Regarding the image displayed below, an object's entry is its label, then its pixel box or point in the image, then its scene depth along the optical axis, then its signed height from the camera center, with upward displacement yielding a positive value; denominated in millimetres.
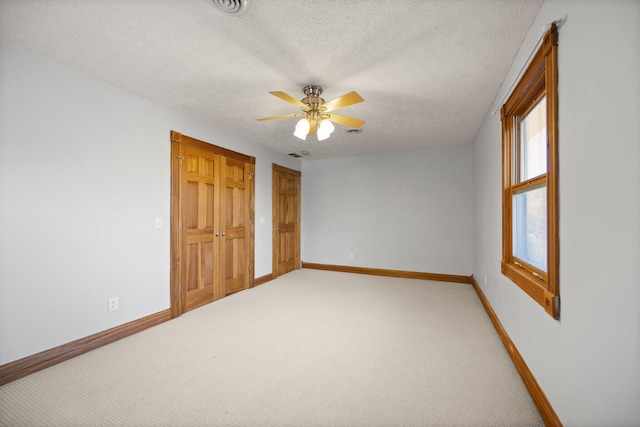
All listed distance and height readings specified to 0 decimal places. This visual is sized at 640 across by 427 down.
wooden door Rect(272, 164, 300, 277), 5234 -85
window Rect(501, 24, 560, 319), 1454 +253
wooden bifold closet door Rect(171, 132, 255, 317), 3287 -97
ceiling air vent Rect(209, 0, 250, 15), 1581 +1236
